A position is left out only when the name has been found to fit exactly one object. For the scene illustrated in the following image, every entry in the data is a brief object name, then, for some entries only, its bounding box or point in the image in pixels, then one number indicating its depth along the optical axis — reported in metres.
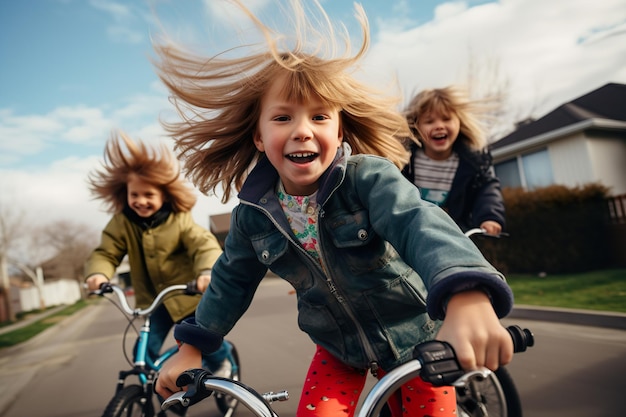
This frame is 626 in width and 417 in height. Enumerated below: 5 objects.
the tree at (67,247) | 66.12
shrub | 10.58
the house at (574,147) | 14.41
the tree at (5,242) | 28.58
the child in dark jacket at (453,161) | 3.38
